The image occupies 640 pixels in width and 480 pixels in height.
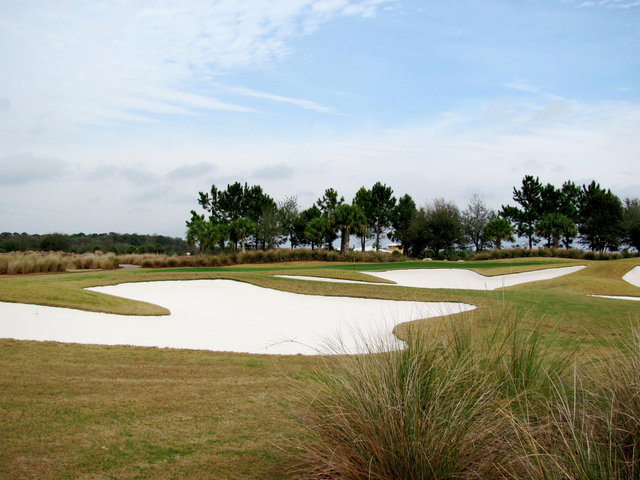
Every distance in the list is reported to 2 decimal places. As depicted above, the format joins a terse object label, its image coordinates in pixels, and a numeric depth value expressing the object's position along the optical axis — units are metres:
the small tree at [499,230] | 53.31
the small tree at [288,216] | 62.71
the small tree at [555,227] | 54.41
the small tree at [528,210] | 66.00
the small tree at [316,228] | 54.84
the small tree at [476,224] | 62.41
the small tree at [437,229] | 55.88
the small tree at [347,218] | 48.19
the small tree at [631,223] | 40.88
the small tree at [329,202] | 66.88
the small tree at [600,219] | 57.50
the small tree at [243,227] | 53.00
